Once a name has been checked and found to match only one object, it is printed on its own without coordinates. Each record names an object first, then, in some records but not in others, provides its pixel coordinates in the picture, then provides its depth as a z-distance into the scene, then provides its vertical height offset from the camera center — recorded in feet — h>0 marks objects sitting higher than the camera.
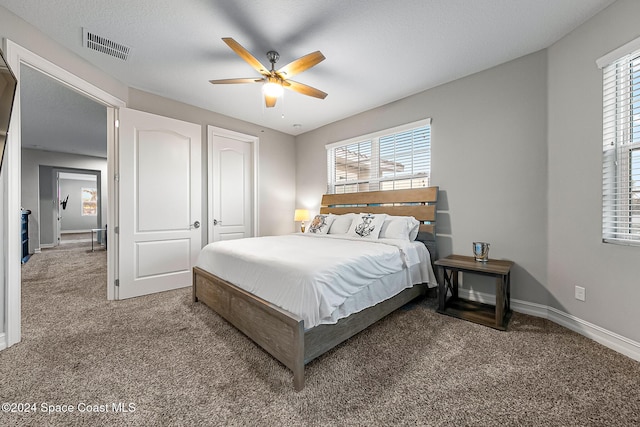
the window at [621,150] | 6.13 +1.50
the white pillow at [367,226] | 10.12 -0.64
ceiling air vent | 7.51 +5.22
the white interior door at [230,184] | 12.98 +1.45
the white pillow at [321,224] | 11.94 -0.64
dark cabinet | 17.39 -1.70
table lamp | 15.37 -0.26
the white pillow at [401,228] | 9.72 -0.71
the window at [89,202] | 34.78 +1.37
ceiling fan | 6.83 +4.15
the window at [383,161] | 11.18 +2.51
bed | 5.21 -2.67
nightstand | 7.36 -2.81
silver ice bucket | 8.53 -1.40
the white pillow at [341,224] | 11.53 -0.62
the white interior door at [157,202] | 10.00 +0.40
